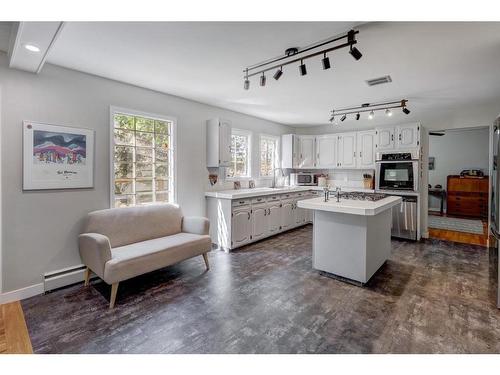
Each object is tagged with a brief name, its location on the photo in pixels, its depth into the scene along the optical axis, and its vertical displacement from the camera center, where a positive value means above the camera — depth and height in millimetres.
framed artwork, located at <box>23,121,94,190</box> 2643 +279
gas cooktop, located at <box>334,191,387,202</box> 3314 -181
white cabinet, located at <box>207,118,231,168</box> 4277 +691
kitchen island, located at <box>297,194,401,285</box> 2845 -625
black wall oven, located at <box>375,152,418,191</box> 4703 +228
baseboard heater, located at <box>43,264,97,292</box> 2777 -1080
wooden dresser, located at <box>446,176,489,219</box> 6875 -353
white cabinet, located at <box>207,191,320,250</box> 4125 -632
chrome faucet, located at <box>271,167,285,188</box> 6156 +157
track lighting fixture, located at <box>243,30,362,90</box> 2057 +1261
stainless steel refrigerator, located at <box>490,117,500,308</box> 2607 -99
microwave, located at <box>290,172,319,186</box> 6359 +103
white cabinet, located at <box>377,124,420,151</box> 4734 +899
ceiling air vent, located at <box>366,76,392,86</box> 3122 +1305
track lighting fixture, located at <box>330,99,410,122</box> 4191 +1325
